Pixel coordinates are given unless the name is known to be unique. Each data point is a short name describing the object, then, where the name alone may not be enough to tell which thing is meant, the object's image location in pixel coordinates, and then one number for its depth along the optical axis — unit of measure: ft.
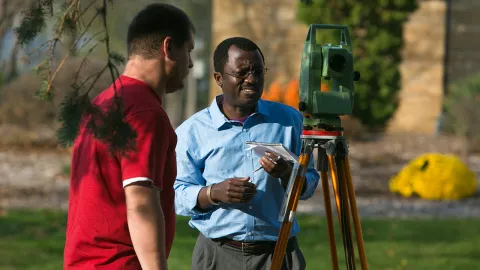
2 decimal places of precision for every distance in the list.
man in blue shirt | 26.89
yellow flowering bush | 75.61
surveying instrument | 25.31
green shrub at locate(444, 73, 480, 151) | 98.43
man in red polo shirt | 19.38
